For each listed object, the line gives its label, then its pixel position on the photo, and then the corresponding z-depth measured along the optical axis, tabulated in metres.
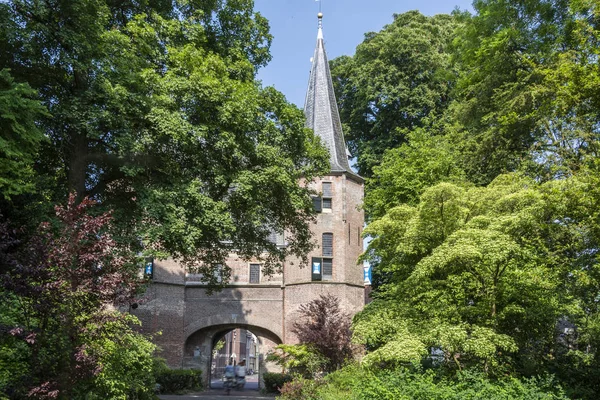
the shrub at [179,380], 24.83
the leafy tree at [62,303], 8.78
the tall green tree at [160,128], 12.66
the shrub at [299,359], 21.38
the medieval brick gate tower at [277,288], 26.58
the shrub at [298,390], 14.28
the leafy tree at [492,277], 11.50
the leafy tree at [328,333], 21.44
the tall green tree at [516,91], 14.69
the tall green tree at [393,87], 29.86
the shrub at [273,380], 25.02
